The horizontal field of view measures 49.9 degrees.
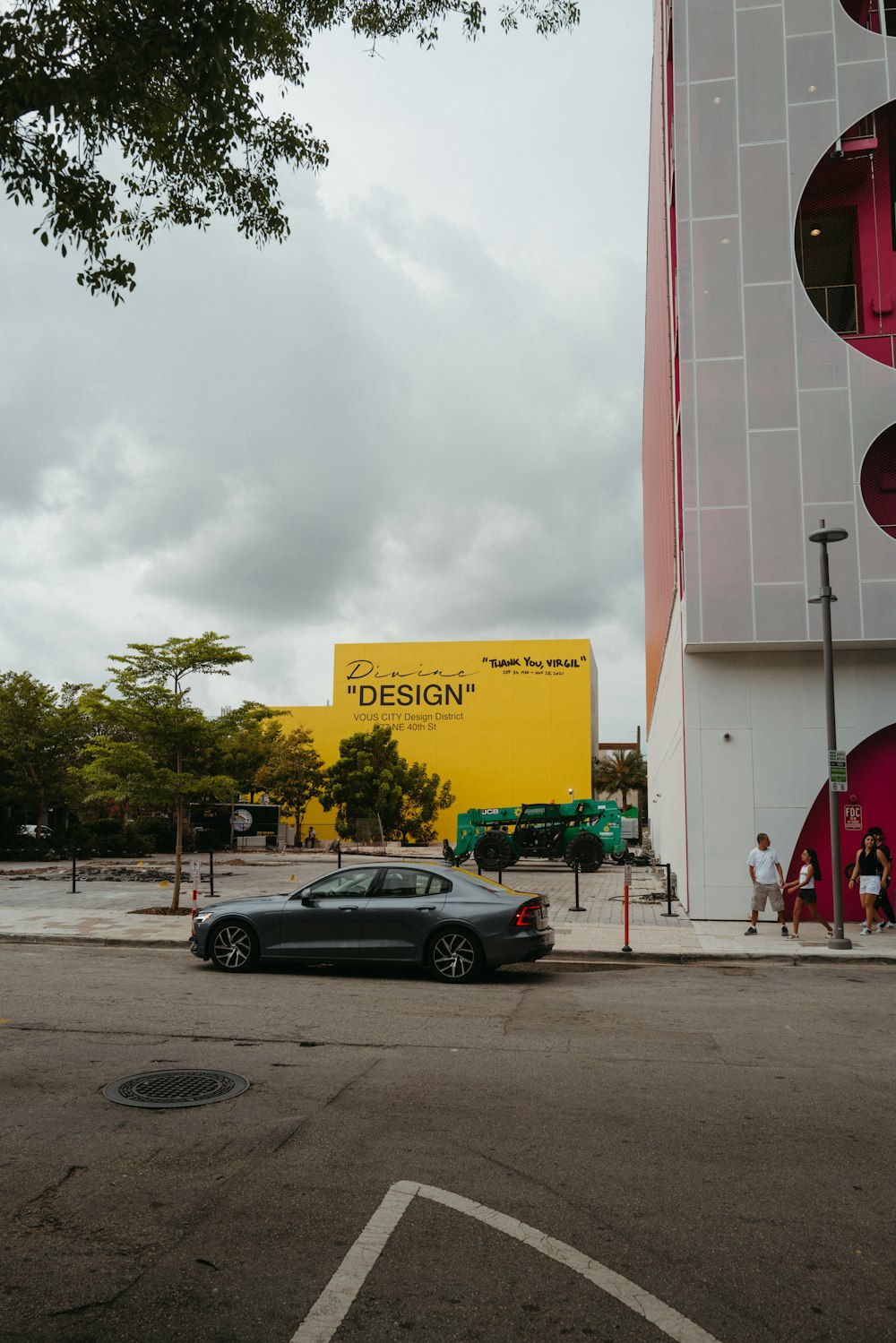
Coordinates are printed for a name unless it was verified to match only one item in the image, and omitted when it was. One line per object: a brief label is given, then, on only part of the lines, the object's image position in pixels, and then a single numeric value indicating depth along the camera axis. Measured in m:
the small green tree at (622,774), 89.50
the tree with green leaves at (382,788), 55.22
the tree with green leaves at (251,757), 48.41
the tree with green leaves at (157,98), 5.87
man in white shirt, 15.09
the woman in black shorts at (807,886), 14.83
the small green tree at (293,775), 58.03
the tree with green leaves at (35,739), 36.00
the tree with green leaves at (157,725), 18.55
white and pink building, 16.84
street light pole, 13.69
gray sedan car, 10.73
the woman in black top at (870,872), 14.82
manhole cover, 6.02
